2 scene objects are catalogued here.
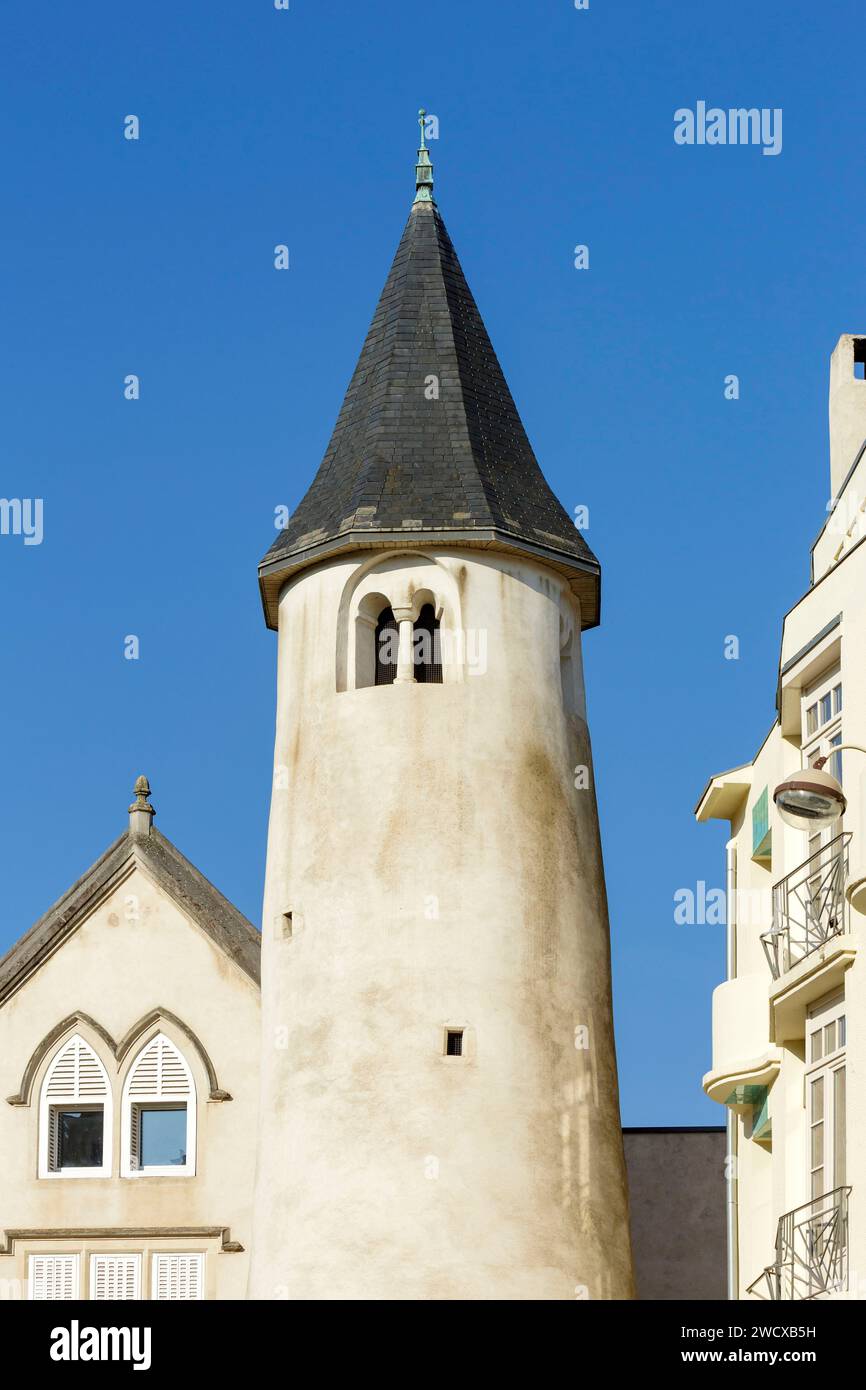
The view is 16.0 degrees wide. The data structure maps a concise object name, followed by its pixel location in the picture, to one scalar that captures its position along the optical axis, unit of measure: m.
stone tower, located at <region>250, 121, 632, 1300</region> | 40.59
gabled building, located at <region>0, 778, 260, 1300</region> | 43.84
